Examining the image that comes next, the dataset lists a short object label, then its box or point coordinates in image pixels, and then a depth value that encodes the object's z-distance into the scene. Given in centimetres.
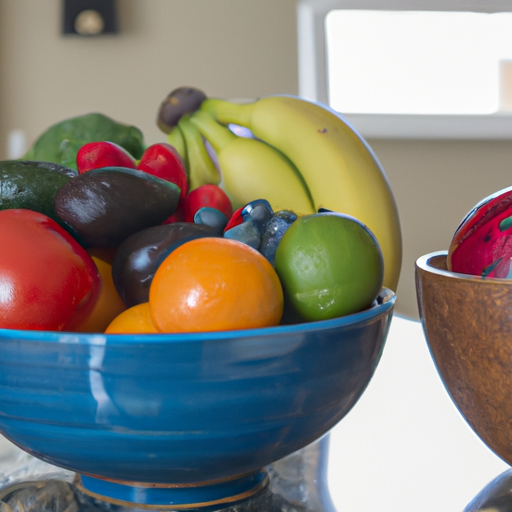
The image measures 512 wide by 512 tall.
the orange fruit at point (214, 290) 68
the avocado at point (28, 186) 78
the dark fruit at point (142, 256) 74
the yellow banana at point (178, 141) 155
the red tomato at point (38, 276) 70
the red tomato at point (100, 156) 86
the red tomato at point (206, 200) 88
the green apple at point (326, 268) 71
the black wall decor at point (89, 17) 434
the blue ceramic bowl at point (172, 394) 65
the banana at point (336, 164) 127
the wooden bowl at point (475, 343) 67
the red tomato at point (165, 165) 90
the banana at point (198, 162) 147
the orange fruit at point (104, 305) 75
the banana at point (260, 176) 127
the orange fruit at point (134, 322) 70
